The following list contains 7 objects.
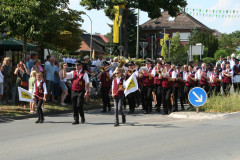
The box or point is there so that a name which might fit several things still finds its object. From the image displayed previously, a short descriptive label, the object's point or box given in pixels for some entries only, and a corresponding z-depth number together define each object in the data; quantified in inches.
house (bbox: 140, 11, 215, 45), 3469.5
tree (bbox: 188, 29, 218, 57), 3078.2
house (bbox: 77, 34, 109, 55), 3731.3
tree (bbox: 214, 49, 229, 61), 2920.8
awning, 975.0
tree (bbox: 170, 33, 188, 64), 2534.4
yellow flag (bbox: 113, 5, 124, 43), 1087.9
